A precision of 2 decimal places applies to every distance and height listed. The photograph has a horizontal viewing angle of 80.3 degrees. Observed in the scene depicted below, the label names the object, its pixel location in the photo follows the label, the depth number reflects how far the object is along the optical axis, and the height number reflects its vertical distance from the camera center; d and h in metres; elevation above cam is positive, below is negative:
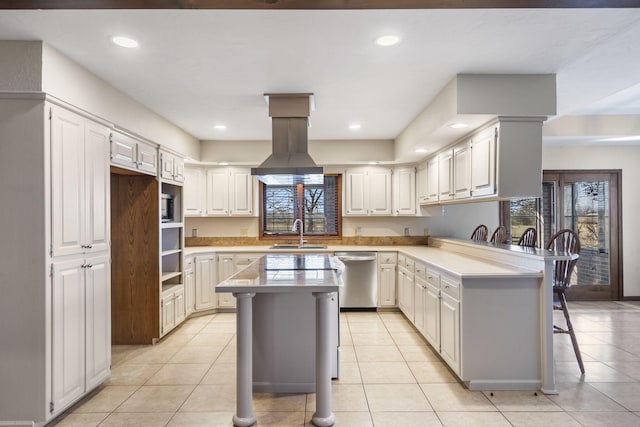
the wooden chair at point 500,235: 4.65 -0.25
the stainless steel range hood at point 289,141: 3.48 +0.72
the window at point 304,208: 6.02 +0.12
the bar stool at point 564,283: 3.16 -0.58
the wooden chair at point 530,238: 4.02 -0.26
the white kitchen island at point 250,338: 2.39 -0.79
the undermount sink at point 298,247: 5.45 -0.45
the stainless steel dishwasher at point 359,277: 5.29 -0.86
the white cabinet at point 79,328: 2.45 -0.79
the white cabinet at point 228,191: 5.73 +0.37
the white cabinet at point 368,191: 5.76 +0.37
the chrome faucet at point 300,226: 5.63 -0.17
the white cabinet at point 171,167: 4.22 +0.57
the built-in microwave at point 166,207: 4.29 +0.10
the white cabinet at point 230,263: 5.28 -0.66
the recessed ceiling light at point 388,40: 2.38 +1.12
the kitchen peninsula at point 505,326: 2.83 -0.85
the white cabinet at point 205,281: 5.09 -0.89
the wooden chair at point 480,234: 5.03 -0.26
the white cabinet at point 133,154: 3.22 +0.58
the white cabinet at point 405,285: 4.55 -0.89
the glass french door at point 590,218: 5.75 -0.06
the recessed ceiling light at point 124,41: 2.38 +1.12
